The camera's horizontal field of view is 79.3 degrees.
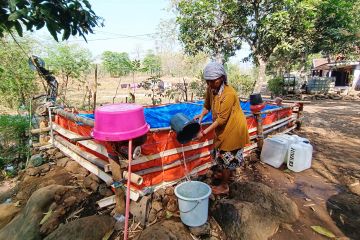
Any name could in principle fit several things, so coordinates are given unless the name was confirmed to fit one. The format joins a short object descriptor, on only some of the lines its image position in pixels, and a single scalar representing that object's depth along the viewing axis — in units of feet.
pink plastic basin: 6.94
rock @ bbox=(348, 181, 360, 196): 11.82
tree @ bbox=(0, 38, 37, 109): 24.79
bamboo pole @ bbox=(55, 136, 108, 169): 10.84
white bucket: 7.88
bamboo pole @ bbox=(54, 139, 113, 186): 10.18
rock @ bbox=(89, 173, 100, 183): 11.43
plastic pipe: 6.28
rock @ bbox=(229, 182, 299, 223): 9.53
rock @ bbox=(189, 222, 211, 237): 8.16
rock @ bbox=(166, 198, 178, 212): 9.48
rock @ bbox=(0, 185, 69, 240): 8.18
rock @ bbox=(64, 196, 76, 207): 9.66
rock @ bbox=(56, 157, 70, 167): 13.88
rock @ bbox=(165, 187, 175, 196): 9.93
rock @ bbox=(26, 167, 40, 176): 12.94
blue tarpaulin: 14.19
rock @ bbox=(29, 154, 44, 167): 13.82
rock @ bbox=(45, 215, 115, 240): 7.43
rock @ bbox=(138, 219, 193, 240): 7.22
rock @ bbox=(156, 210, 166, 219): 9.32
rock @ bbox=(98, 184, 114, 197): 10.56
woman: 9.27
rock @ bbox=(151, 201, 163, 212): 9.40
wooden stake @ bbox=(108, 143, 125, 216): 8.41
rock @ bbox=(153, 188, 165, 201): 9.72
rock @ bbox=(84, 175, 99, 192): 11.06
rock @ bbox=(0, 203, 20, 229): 9.80
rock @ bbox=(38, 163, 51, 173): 13.42
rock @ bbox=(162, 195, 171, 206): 9.71
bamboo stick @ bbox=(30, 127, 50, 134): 14.51
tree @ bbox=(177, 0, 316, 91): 34.40
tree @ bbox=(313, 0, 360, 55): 39.25
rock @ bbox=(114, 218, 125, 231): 8.47
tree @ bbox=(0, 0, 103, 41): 4.90
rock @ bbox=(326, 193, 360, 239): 8.96
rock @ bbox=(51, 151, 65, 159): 15.07
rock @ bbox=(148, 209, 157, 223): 9.06
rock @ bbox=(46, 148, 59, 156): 15.64
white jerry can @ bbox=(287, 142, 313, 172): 13.79
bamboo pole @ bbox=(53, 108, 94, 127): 9.86
